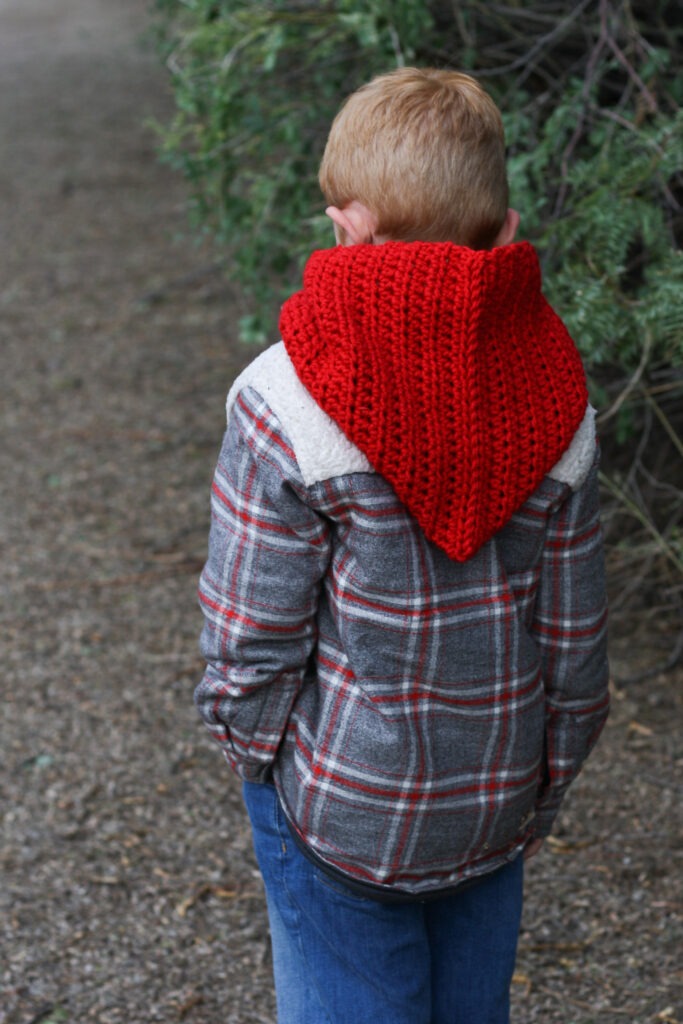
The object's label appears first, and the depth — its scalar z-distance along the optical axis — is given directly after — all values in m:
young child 2.14
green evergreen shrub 3.01
